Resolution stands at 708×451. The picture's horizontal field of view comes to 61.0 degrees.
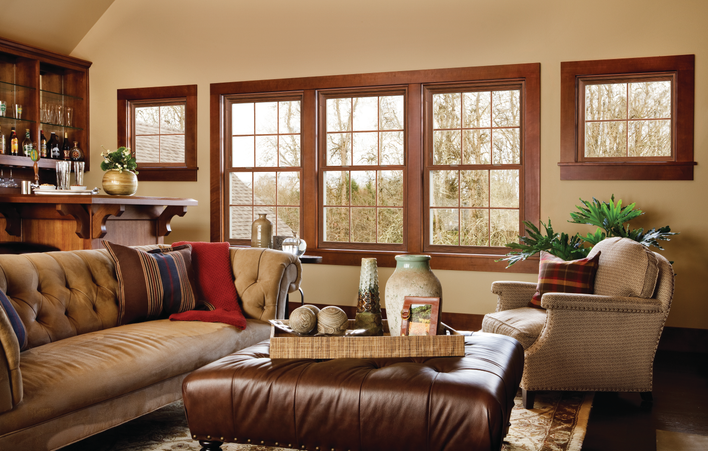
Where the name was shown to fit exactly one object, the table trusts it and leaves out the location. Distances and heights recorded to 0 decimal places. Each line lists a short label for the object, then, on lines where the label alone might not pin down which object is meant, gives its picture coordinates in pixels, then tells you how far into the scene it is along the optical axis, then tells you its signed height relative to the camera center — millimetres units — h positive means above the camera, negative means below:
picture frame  2295 -371
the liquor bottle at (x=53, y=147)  6215 +756
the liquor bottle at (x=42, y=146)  6090 +756
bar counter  4359 +15
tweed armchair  3299 -653
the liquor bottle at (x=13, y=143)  5777 +741
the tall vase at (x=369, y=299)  2471 -329
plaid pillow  3684 -361
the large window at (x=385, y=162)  5227 +538
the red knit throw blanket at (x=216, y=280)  3469 -360
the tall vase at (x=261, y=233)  4988 -112
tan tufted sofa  2100 -552
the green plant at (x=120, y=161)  4738 +469
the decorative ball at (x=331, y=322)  2438 -416
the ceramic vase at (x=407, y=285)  2371 -259
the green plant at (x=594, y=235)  4238 -110
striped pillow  3148 -348
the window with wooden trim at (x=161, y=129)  6094 +947
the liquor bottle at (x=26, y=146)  5871 +723
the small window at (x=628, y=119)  4668 +810
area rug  2682 -1028
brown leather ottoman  1869 -602
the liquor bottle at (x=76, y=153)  6352 +707
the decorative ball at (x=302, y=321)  2418 -410
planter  4723 +298
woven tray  2254 -478
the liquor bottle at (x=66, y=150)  6363 +744
